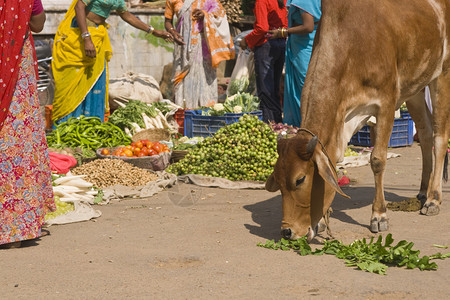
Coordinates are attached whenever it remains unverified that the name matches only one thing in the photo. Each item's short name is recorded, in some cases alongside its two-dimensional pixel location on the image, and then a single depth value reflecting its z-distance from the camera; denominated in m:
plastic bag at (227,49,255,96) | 11.68
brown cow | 5.32
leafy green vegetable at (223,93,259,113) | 10.39
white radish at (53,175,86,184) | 7.18
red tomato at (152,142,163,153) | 8.93
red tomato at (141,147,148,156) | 8.77
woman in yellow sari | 9.72
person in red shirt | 10.58
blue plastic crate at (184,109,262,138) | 10.01
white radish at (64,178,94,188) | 7.24
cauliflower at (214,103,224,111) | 10.26
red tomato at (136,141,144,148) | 8.92
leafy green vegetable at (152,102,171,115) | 11.38
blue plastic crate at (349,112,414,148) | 10.86
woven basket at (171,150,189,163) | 9.12
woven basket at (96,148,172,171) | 8.57
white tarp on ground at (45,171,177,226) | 6.52
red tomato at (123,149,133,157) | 8.70
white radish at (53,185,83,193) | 7.03
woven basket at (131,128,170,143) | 10.09
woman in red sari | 5.46
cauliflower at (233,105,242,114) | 10.12
